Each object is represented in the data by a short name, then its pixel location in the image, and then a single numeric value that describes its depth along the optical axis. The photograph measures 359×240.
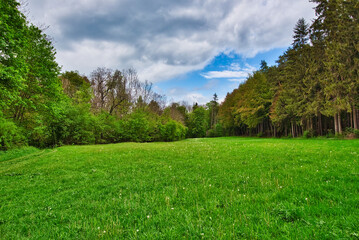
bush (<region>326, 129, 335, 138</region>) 22.17
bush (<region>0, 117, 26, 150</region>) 15.16
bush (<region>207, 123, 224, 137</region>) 63.66
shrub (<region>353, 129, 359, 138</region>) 18.25
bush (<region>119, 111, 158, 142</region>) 34.41
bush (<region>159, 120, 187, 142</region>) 39.78
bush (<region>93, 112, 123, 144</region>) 30.31
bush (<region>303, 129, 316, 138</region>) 25.85
